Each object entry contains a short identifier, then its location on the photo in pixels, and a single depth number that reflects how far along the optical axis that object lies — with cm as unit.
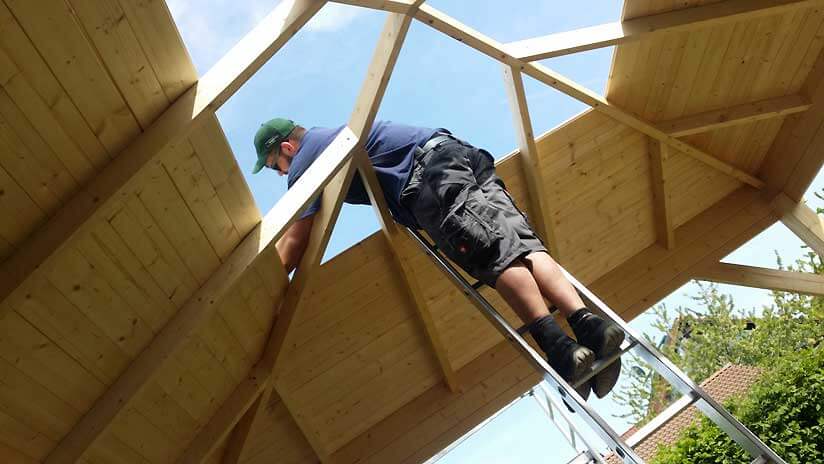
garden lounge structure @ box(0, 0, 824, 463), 214
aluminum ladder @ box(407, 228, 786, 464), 233
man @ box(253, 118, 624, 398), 255
